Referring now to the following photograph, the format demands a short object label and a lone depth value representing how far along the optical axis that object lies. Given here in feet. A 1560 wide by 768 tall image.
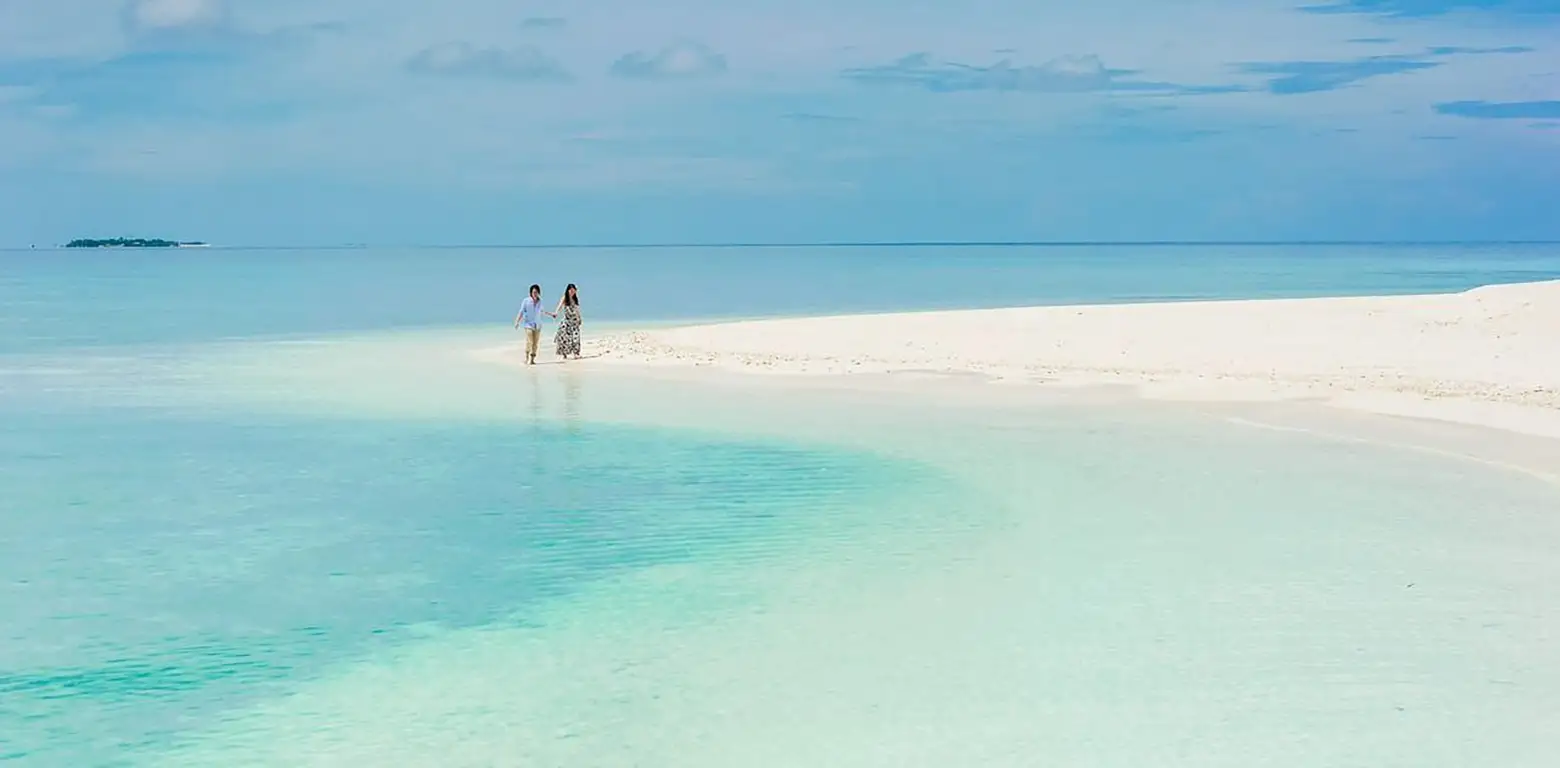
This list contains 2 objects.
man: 91.86
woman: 94.17
